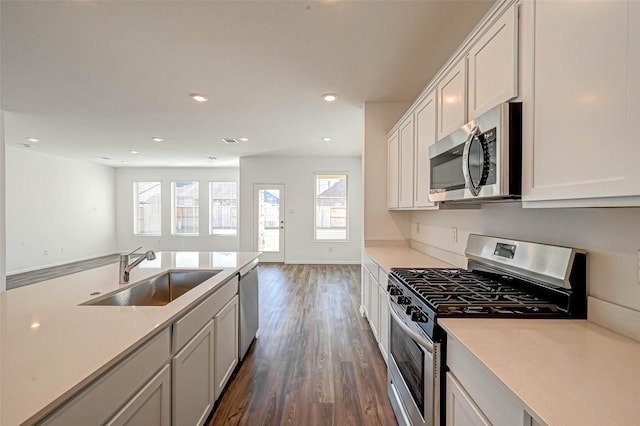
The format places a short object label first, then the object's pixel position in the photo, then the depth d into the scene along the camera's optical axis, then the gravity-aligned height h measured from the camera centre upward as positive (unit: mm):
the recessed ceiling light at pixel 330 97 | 3186 +1329
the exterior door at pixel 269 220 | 7035 -240
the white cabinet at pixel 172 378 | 844 -696
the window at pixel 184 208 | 8625 +75
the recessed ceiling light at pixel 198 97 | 3182 +1317
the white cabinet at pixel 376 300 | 2295 -853
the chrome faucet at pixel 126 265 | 1778 -351
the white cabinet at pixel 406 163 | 2535 +456
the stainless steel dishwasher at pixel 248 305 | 2418 -877
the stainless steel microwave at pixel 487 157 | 1146 +254
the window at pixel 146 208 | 8711 +74
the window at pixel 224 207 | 8641 +109
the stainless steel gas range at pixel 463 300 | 1159 -412
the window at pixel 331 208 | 7070 +67
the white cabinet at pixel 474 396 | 753 -578
